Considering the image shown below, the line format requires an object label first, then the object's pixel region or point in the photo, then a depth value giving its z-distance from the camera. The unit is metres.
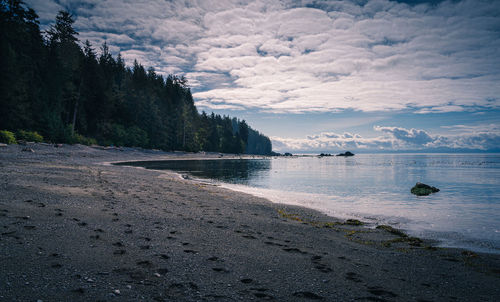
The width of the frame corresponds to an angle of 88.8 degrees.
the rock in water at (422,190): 21.22
